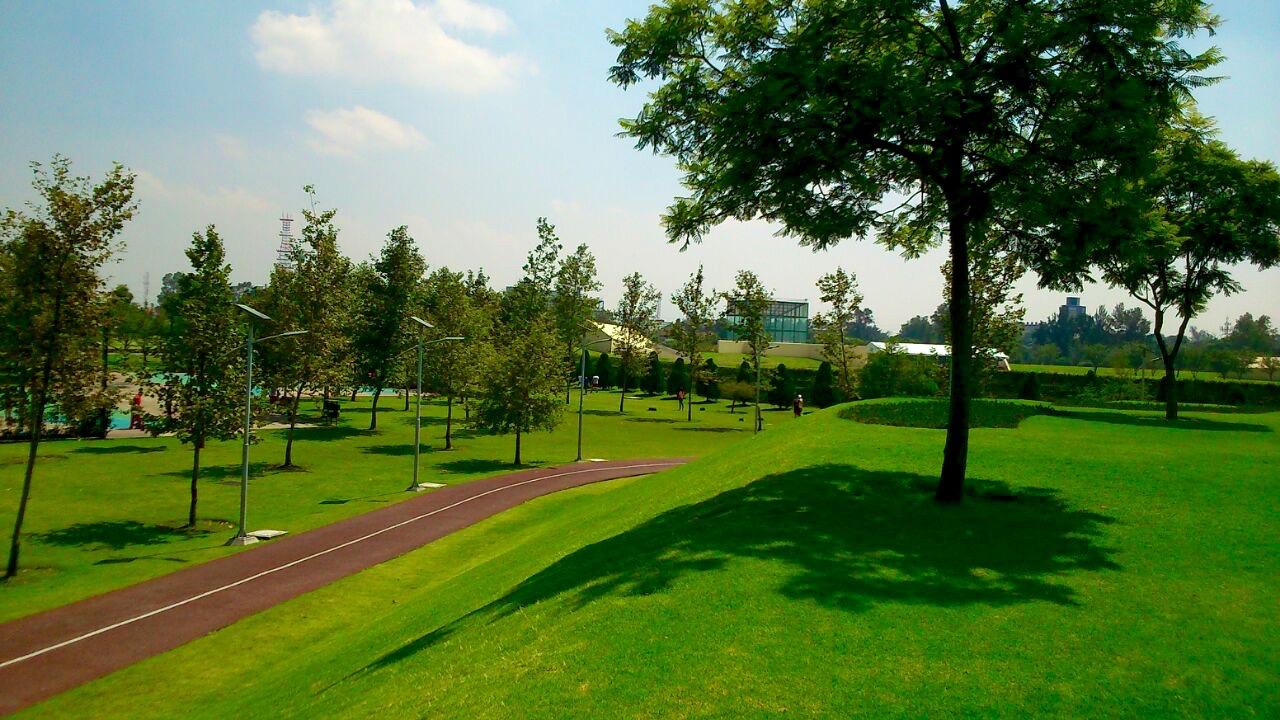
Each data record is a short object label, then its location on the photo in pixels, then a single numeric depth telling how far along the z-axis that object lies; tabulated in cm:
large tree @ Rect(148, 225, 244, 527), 3048
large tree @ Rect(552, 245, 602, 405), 8931
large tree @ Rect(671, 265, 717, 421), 8175
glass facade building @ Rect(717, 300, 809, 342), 15875
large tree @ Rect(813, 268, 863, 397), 6188
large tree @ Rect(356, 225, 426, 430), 6606
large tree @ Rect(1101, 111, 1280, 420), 3102
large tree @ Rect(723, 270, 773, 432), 6788
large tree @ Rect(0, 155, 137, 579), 2403
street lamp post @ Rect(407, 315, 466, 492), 3913
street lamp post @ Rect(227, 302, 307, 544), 2856
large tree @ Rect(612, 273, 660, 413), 9188
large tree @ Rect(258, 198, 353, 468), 4631
